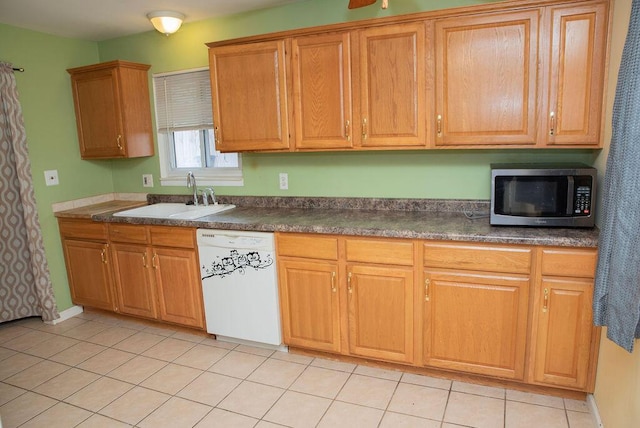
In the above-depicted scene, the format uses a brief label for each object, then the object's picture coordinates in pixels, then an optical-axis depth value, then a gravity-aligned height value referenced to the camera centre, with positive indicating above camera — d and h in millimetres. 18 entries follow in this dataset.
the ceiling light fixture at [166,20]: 3074 +1001
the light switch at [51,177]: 3504 -132
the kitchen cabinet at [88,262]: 3400 -841
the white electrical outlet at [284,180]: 3250 -213
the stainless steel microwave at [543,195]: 2141 -275
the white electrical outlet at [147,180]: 3840 -202
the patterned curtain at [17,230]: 3225 -534
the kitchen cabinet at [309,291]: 2576 -868
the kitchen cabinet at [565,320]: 2068 -894
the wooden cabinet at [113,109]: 3477 +419
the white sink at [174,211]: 3220 -432
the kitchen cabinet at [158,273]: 3025 -861
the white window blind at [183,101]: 3469 +463
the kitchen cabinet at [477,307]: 2189 -868
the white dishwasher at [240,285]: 2721 -866
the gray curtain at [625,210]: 1450 -259
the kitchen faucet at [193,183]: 3535 -227
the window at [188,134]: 3484 +195
